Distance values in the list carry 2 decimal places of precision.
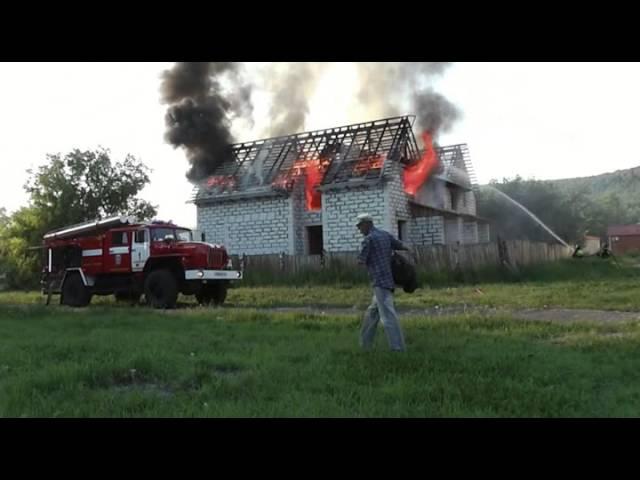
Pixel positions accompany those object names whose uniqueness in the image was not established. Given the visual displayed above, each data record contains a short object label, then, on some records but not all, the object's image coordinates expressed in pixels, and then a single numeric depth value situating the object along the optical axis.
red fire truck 14.98
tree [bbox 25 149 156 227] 30.52
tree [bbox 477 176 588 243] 41.31
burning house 24.66
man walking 6.74
